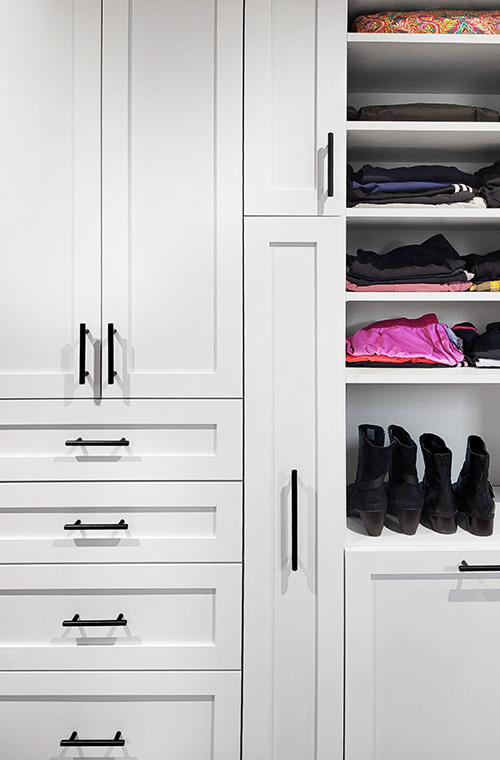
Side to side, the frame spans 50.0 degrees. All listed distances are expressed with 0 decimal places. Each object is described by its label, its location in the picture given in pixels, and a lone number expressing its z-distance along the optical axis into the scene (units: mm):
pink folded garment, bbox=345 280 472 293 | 1615
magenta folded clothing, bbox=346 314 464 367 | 1657
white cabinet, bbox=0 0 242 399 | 1424
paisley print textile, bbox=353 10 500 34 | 1556
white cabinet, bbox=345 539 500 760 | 1460
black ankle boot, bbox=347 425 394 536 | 1492
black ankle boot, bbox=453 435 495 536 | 1504
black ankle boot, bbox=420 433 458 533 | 1531
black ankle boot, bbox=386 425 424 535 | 1521
